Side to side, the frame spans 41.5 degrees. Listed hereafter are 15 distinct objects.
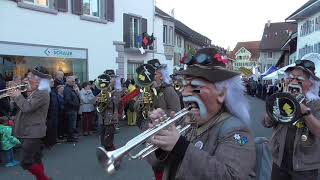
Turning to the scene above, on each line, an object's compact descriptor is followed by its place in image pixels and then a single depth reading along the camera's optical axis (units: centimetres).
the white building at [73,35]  1405
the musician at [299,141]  401
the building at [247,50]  10344
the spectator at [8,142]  788
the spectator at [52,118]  847
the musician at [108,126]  775
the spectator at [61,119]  1066
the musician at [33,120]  572
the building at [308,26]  2994
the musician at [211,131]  211
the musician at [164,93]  605
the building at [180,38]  2825
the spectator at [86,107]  1194
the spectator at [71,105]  1078
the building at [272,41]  7412
